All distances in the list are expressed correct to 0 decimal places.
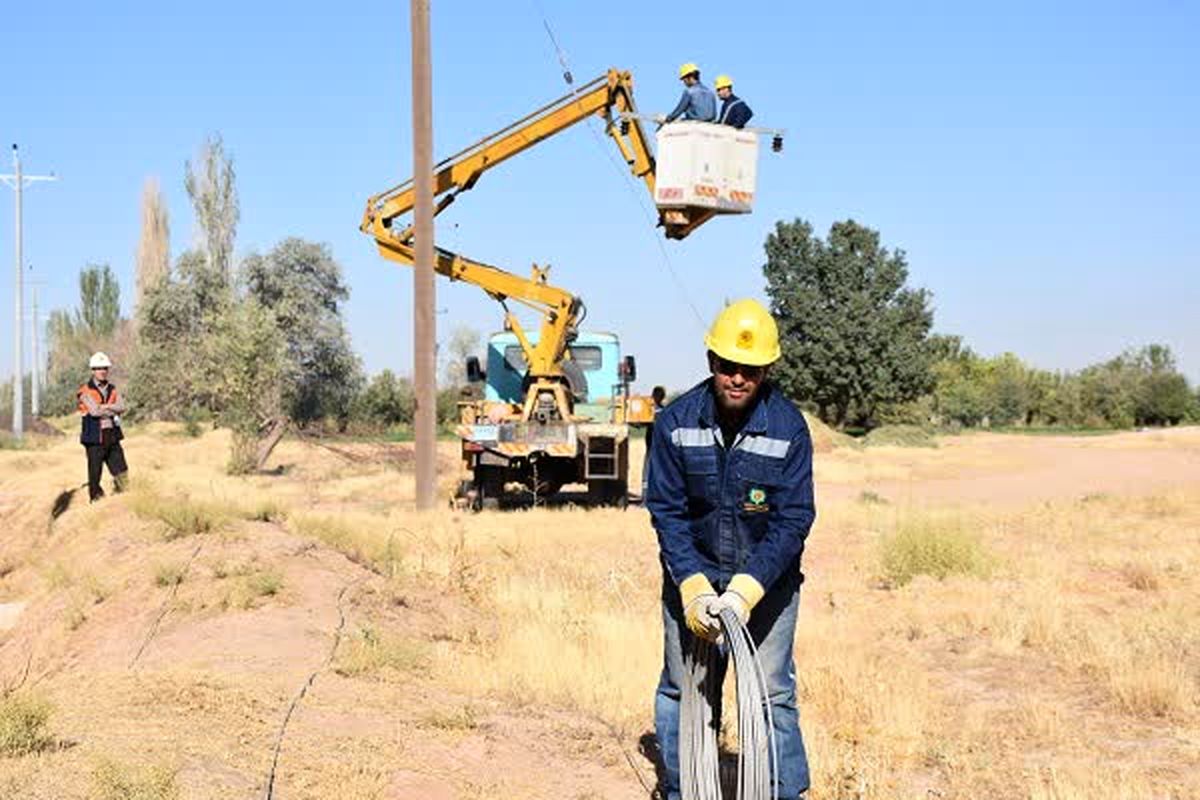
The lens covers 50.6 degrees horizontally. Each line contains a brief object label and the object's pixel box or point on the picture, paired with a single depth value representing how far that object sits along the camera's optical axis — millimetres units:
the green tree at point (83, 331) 84188
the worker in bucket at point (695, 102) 14938
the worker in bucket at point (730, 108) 14977
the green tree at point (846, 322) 63594
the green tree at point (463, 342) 73750
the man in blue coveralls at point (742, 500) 4672
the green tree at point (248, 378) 26688
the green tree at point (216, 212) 52375
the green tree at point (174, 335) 46219
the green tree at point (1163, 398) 87375
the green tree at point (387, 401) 54875
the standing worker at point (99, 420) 13633
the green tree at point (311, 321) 47969
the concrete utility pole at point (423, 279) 17281
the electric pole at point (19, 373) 43438
